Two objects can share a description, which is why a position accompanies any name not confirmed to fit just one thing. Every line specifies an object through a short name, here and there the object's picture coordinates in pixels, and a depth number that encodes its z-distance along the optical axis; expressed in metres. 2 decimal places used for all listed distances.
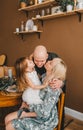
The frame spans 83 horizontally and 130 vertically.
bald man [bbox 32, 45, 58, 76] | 1.26
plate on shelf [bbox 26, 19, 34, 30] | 2.41
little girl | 1.10
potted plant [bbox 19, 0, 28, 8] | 2.42
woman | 1.06
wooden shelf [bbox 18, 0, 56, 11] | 2.11
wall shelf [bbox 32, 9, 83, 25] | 1.86
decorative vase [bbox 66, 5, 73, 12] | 1.88
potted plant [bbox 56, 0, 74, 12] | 1.90
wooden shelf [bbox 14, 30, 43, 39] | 2.35
